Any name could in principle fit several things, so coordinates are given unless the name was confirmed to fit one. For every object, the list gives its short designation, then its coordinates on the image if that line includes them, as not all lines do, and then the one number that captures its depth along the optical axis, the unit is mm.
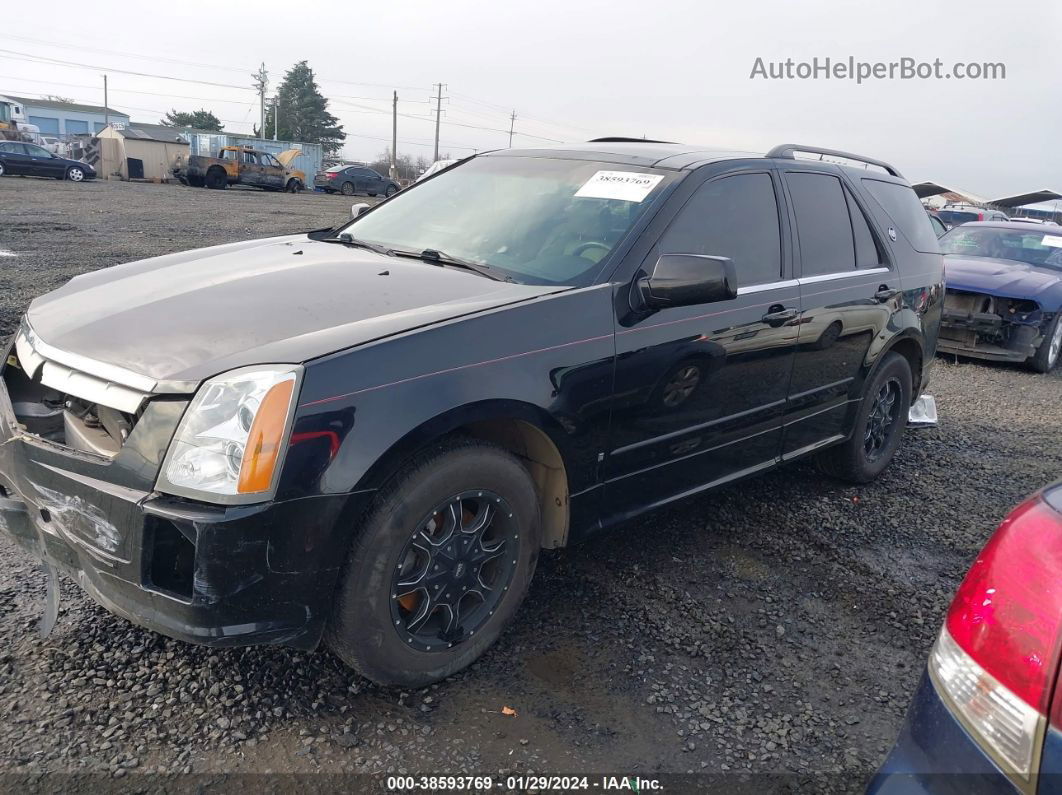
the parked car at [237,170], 31984
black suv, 2166
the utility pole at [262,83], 70125
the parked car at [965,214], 22875
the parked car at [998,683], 1297
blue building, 74875
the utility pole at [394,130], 65012
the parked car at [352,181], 36688
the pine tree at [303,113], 75000
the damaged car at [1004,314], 8445
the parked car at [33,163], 28625
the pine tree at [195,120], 80750
